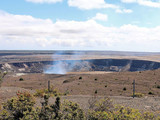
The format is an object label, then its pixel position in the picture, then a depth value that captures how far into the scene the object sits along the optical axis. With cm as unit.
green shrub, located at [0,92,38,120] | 937
